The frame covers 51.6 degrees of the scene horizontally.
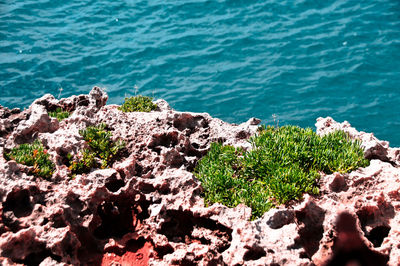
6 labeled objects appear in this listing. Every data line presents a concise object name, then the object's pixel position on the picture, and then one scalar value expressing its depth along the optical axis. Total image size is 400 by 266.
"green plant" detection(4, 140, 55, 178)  8.32
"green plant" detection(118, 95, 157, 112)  12.55
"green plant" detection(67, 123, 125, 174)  9.00
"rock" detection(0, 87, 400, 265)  6.34
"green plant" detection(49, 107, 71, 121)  11.45
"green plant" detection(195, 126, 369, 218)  8.07
